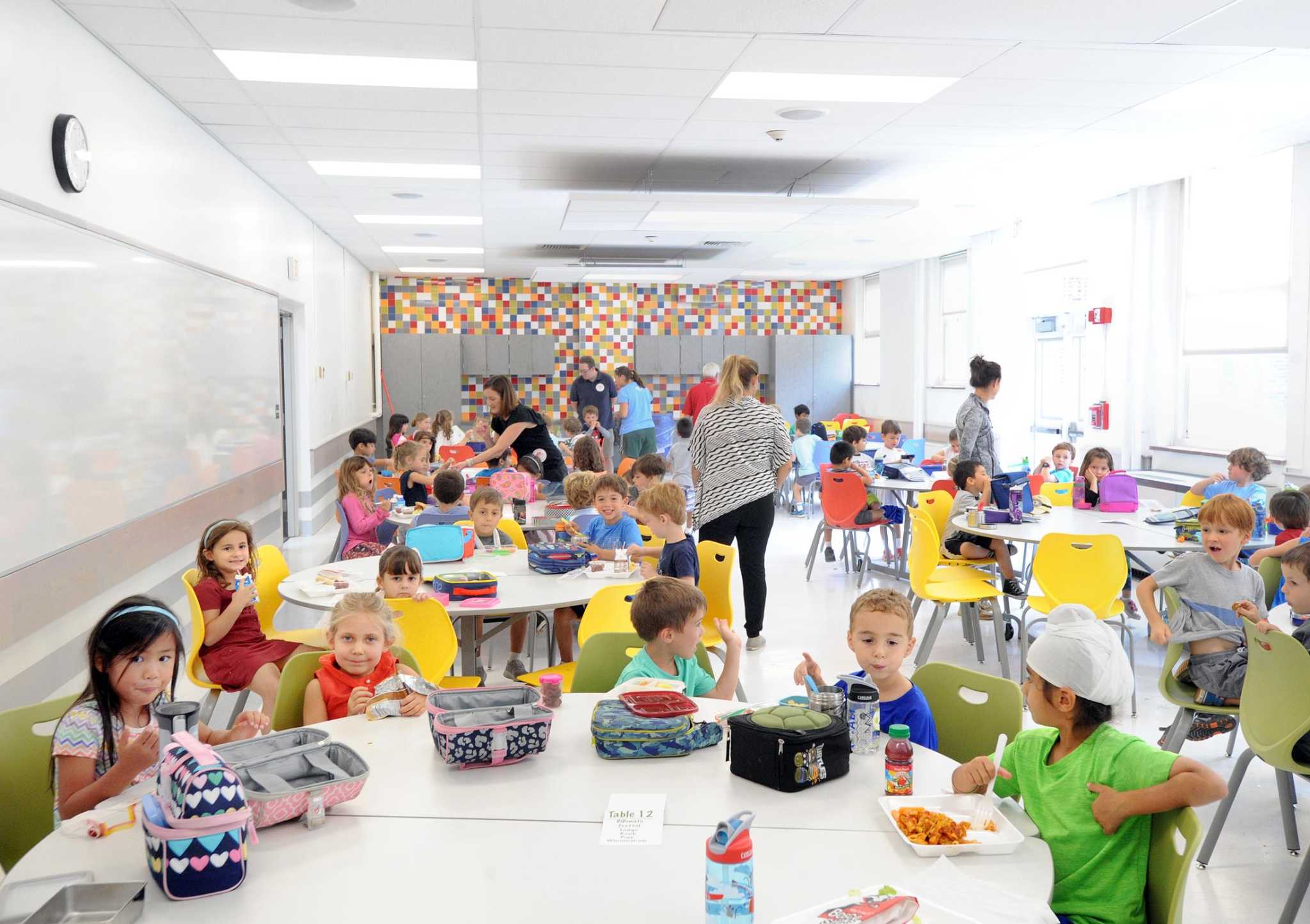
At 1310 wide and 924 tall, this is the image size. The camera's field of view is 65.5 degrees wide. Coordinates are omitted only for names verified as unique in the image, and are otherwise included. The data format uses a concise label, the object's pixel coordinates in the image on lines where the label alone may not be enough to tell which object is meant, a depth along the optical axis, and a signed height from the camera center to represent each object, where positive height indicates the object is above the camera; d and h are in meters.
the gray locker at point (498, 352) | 13.68 +0.52
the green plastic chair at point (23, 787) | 2.06 -0.81
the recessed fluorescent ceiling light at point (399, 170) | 6.54 +1.44
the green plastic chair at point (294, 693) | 2.49 -0.74
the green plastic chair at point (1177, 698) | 3.24 -0.98
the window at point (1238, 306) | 6.62 +0.57
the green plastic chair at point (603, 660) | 2.73 -0.72
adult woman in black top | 6.30 -0.21
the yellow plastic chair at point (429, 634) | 3.15 -0.75
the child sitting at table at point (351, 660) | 2.50 -0.68
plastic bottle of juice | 1.83 -0.68
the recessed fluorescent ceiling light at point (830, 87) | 4.65 +1.42
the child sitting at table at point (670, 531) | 3.81 -0.54
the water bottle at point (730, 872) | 1.37 -0.65
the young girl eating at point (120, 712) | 1.95 -0.66
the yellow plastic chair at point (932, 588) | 4.66 -0.93
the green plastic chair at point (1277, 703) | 2.56 -0.82
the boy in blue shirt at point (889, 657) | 2.31 -0.63
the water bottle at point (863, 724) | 2.07 -0.68
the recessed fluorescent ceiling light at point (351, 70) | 4.33 +1.40
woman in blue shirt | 10.19 -0.30
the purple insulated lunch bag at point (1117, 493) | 5.38 -0.55
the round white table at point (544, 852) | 1.50 -0.75
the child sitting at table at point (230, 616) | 3.39 -0.75
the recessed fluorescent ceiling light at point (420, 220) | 8.62 +1.46
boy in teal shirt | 2.50 -0.60
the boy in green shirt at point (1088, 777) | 1.71 -0.68
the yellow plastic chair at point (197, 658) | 3.40 -0.91
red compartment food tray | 2.11 -0.66
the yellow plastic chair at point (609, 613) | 3.33 -0.73
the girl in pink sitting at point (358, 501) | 5.05 -0.55
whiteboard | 3.24 +0.03
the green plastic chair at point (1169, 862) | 1.61 -0.77
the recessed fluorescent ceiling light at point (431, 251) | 10.78 +1.49
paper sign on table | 1.70 -0.74
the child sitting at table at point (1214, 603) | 3.23 -0.72
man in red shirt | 9.45 -0.06
